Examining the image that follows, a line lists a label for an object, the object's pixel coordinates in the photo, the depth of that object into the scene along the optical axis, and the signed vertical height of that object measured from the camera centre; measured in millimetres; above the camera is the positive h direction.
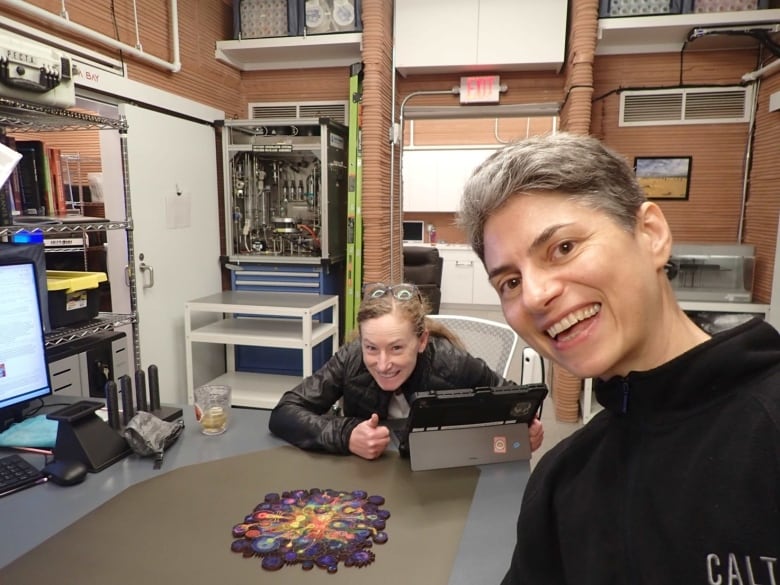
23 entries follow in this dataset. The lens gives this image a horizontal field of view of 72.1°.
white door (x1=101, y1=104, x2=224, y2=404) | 2883 -128
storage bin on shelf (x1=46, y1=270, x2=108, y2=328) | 1857 -318
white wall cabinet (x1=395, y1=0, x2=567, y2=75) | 3236 +1073
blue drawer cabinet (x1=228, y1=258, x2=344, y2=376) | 3520 -508
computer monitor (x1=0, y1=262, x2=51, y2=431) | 1395 -356
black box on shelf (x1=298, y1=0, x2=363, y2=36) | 3400 +1217
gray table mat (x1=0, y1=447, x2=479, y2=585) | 959 -645
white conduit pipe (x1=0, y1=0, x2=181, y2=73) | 2215 +811
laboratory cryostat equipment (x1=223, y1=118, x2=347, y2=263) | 3475 +98
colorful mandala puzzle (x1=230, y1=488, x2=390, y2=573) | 1005 -642
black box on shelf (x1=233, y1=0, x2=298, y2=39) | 3523 +1243
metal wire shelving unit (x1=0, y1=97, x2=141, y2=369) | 1737 +295
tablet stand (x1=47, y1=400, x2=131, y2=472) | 1312 -575
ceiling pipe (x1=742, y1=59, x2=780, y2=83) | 3000 +814
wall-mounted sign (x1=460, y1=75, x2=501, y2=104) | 3570 +797
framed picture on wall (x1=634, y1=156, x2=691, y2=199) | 3525 +233
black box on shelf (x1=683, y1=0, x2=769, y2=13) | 3092 +1179
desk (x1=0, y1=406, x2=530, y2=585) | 1016 -649
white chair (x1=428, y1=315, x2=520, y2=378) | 2252 -560
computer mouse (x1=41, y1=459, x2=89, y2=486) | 1255 -621
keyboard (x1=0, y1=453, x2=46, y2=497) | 1233 -629
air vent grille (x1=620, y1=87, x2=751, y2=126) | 3391 +668
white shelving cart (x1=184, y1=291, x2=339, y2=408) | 2961 -716
